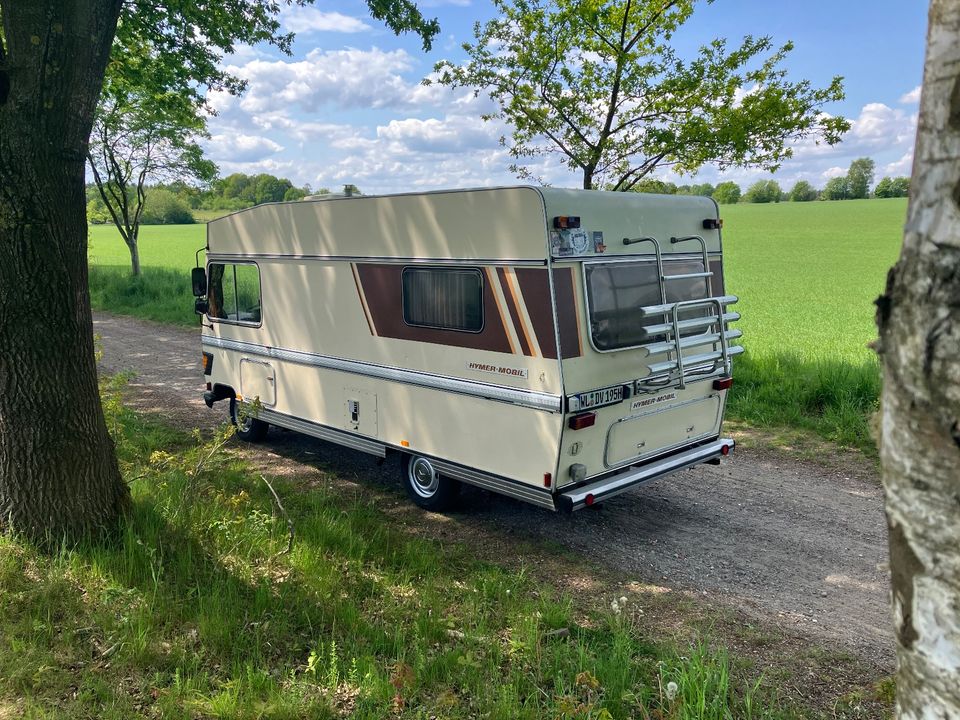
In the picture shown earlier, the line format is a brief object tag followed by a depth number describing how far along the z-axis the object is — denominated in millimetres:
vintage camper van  5145
